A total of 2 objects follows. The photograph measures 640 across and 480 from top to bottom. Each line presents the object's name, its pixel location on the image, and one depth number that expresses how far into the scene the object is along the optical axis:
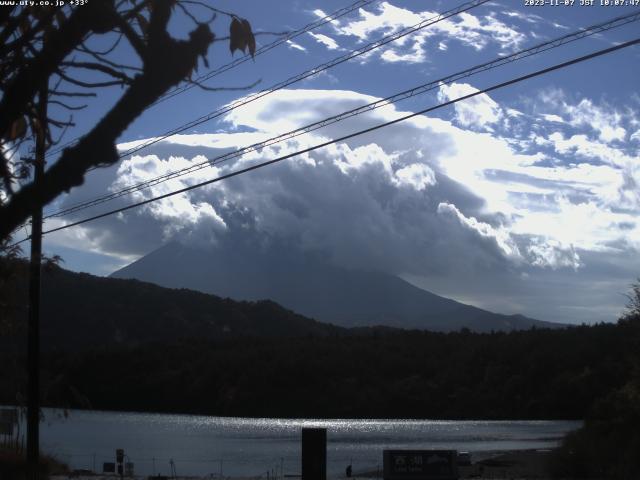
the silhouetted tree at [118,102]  4.71
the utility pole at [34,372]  18.92
